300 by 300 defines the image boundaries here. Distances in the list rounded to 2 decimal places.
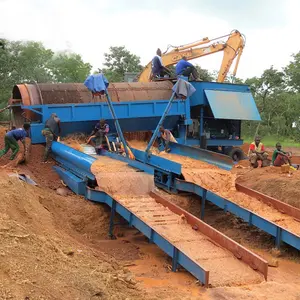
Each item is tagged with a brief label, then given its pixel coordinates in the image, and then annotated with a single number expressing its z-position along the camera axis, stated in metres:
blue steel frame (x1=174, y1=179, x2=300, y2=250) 7.13
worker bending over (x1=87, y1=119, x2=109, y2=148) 11.59
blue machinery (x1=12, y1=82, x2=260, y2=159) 12.02
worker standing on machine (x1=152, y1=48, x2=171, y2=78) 14.52
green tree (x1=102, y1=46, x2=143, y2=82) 31.80
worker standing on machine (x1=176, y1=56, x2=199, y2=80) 13.72
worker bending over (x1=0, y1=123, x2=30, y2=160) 10.88
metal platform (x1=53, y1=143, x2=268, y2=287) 5.82
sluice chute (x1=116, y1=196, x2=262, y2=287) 5.80
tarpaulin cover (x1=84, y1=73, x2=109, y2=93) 9.99
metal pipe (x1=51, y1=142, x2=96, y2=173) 9.29
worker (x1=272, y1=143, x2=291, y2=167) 11.61
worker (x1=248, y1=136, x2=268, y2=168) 12.02
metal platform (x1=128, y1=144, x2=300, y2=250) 7.31
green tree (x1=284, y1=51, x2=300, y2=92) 30.95
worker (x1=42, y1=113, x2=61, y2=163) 11.20
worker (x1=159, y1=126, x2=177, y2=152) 11.88
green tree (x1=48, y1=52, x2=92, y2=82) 38.69
